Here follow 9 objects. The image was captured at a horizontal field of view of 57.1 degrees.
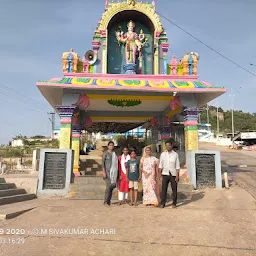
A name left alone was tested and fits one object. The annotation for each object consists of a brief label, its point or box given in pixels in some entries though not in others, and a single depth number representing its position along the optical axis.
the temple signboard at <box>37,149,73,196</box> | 7.09
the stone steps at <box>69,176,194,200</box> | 6.87
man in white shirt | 5.66
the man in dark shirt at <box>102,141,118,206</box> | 5.82
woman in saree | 5.76
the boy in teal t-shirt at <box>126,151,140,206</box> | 5.84
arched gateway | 8.55
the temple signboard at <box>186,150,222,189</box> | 7.65
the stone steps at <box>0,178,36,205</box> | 6.07
